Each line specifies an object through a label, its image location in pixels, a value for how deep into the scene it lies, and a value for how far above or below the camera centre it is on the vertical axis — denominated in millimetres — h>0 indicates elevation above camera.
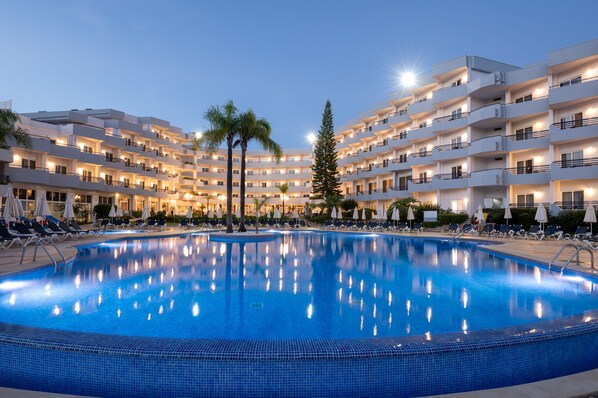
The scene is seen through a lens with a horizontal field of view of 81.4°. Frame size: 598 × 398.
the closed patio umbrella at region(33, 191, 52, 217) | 14850 +128
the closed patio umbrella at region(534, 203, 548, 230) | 19359 -165
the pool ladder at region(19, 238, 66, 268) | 9125 -1316
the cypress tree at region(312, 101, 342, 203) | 45750 +5752
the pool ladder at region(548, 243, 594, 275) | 8606 -1367
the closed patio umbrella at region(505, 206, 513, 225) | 21869 -2
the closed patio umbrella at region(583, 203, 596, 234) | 16969 -141
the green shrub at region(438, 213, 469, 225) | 28047 -499
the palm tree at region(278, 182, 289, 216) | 52781 +3567
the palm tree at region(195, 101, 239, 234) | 21156 +5053
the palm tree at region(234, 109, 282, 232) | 21344 +4844
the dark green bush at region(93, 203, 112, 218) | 32656 +11
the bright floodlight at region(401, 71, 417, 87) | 36156 +13989
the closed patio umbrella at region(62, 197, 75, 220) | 17844 +2
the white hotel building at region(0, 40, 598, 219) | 23750 +5998
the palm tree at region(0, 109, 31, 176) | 20422 +4998
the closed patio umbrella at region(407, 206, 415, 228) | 25203 -163
